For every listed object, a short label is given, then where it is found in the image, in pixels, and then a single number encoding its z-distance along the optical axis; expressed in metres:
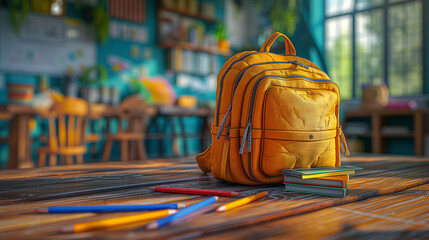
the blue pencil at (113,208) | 0.48
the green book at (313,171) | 0.64
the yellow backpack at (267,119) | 0.72
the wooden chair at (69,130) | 3.04
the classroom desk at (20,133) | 2.85
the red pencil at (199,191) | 0.60
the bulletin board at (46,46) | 4.10
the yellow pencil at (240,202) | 0.50
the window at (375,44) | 4.73
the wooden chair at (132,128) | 3.76
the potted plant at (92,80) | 4.48
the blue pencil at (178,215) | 0.41
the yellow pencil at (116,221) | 0.40
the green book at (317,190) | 0.60
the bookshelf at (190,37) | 5.40
